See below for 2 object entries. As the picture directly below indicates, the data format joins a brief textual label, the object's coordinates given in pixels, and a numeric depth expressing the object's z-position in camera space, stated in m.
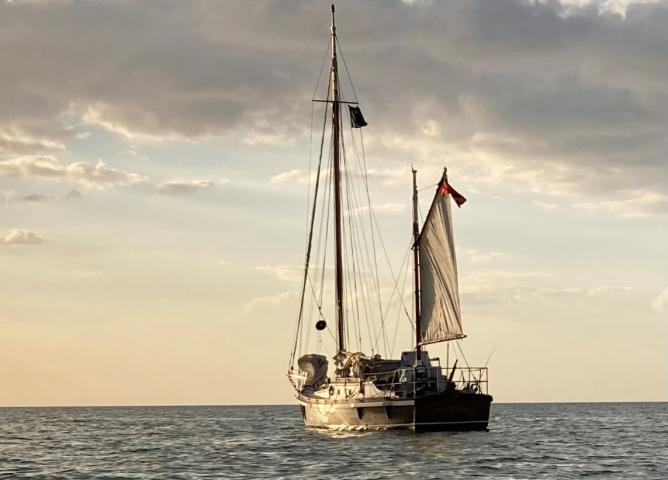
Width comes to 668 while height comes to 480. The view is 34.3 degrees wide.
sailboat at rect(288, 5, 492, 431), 71.62
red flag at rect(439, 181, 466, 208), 76.62
